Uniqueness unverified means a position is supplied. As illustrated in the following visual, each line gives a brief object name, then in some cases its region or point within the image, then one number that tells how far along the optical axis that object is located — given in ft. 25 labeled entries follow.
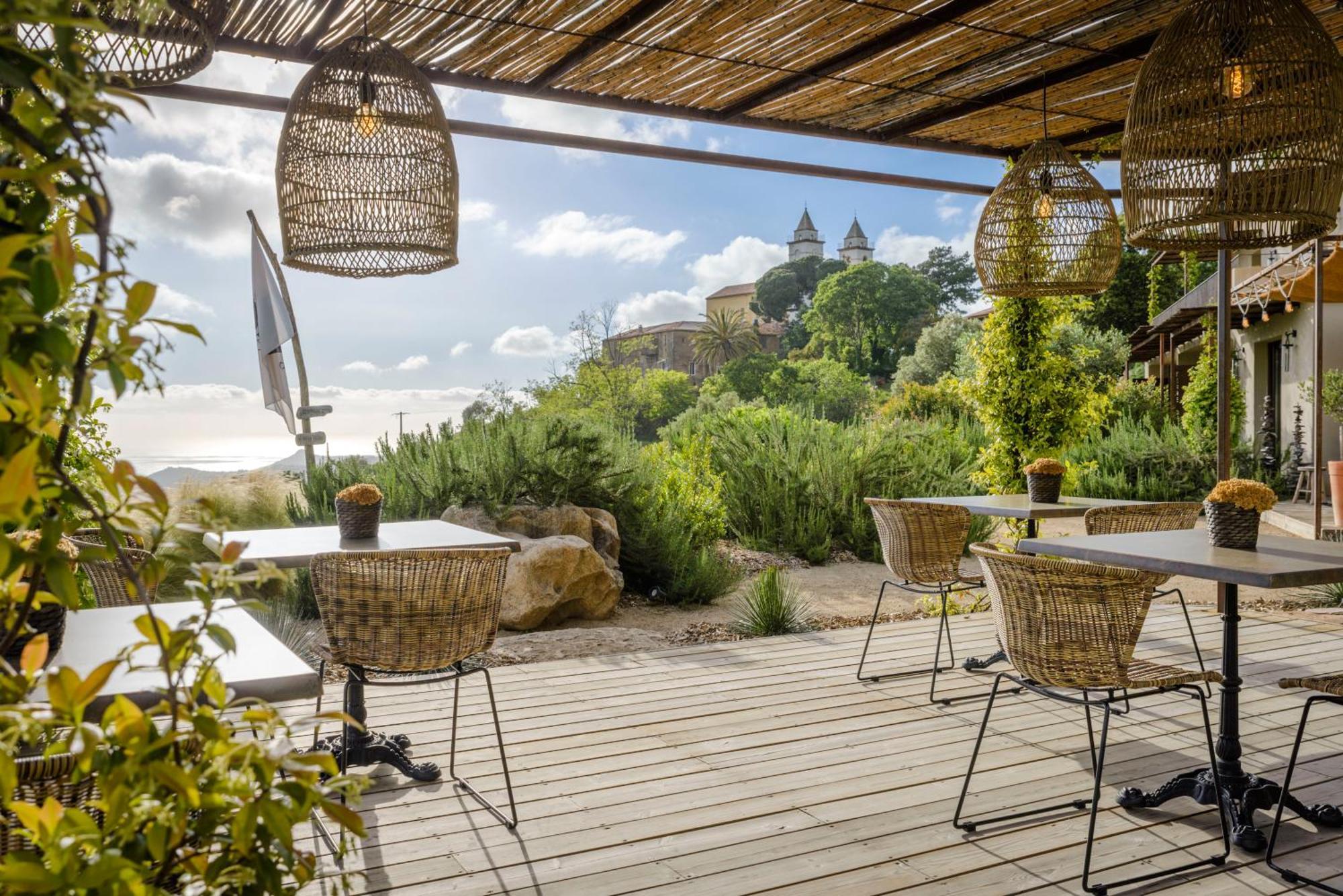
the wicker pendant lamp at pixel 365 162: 11.51
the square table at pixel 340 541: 11.07
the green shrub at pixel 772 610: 19.03
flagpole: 27.32
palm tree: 197.57
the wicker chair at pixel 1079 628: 8.99
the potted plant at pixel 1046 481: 17.44
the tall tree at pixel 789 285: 225.97
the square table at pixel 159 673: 5.47
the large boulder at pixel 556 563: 20.74
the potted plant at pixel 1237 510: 10.52
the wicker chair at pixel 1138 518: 14.56
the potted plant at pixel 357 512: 12.76
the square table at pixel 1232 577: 9.16
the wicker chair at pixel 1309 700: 8.70
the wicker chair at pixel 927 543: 15.57
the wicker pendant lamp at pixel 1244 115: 10.17
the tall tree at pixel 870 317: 177.27
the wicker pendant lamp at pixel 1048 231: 18.10
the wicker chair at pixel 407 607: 9.84
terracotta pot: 28.60
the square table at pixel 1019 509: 15.80
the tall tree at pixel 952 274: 203.21
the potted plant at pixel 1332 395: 33.17
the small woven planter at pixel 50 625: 6.05
